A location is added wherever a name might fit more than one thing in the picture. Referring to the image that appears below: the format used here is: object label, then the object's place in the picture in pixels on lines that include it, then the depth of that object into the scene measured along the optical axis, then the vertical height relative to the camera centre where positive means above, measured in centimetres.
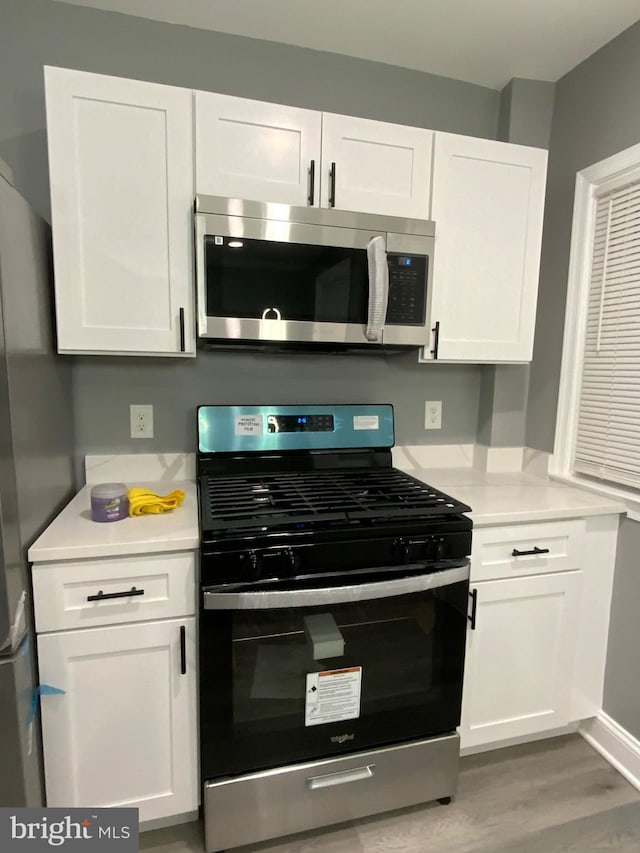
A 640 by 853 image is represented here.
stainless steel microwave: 145 +29
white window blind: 170 +9
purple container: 136 -41
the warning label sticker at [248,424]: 179 -22
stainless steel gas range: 127 -82
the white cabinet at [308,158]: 146 +67
